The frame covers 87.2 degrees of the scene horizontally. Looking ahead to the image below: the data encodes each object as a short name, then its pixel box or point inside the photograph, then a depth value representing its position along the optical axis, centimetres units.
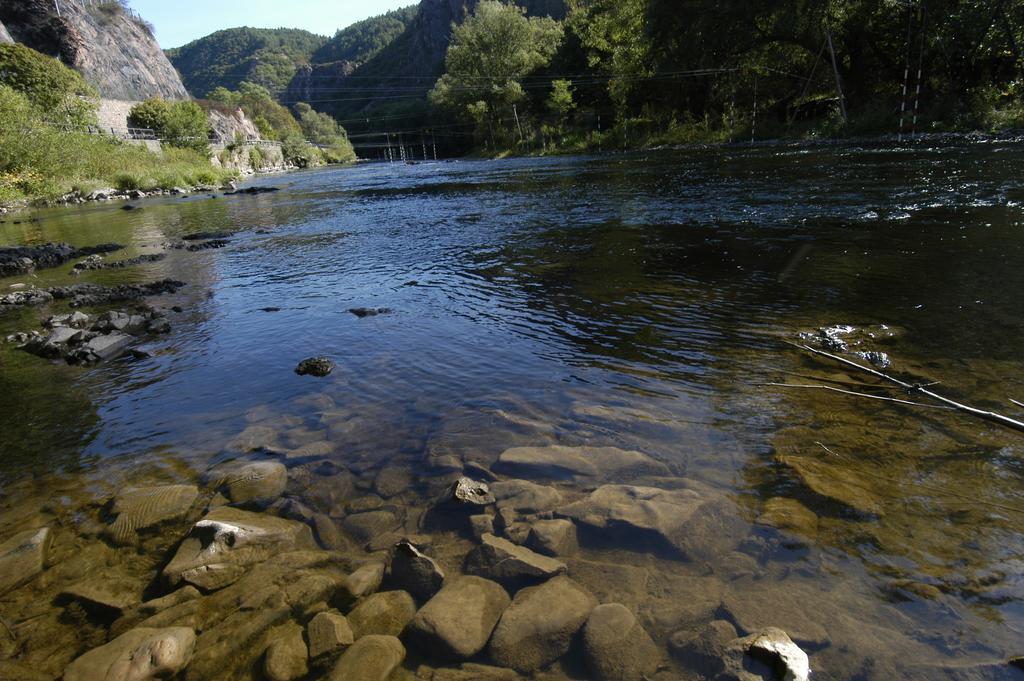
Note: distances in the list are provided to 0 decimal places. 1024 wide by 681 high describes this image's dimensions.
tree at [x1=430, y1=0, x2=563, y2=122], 8988
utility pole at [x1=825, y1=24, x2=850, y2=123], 4049
